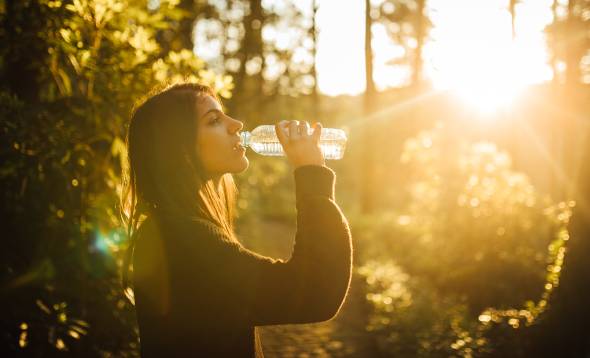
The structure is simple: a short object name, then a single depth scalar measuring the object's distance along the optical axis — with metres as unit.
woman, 1.88
